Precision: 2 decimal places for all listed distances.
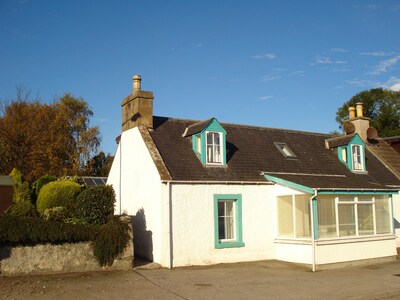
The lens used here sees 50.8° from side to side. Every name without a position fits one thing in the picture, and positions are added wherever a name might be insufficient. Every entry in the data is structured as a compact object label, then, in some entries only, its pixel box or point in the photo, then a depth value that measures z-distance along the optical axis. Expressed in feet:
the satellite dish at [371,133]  85.10
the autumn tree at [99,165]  155.22
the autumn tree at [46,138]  113.91
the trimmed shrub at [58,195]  52.85
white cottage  51.60
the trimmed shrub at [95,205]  47.77
